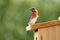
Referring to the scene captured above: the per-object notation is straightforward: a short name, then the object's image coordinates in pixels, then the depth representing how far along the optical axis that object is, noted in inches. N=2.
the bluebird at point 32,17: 387.9
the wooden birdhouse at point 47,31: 348.1
